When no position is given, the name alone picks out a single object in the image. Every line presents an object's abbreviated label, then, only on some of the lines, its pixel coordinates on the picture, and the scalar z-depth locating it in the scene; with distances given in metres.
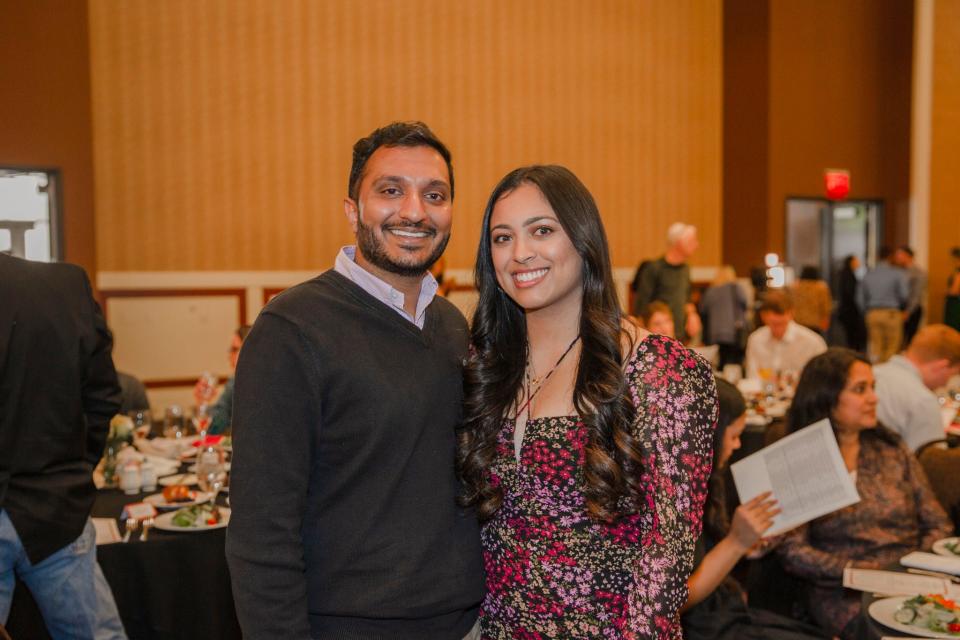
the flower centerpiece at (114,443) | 3.53
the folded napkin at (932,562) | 2.51
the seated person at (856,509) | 3.12
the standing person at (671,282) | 7.77
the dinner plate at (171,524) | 2.77
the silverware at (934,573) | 2.51
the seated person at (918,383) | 4.43
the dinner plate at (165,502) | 3.10
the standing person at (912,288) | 12.09
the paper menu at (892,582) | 2.32
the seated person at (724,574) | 2.45
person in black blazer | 2.54
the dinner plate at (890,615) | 2.08
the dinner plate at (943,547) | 2.66
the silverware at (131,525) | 2.84
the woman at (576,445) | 1.50
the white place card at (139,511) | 2.94
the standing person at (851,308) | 12.30
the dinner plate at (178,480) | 3.55
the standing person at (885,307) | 11.81
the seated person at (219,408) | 4.54
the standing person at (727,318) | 9.84
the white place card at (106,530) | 2.78
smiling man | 1.51
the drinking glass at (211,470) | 3.34
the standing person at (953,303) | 12.30
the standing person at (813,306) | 9.67
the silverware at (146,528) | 2.77
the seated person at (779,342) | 6.68
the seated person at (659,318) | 6.01
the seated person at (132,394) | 4.94
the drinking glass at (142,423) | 4.31
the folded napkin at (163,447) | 4.11
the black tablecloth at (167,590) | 2.74
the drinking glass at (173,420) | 4.38
